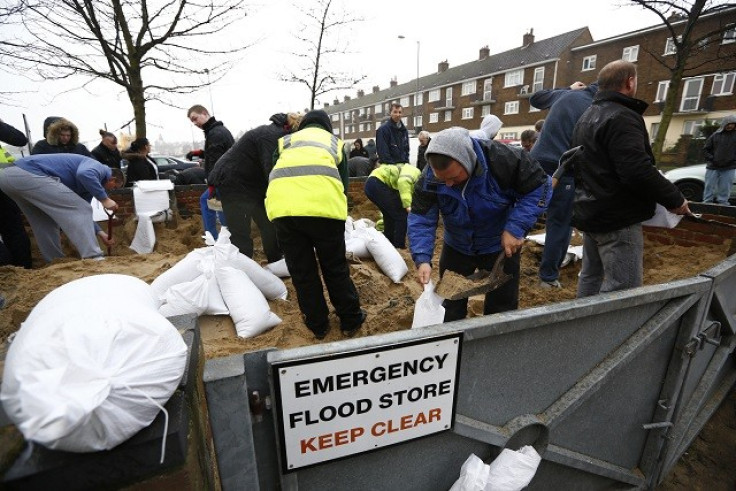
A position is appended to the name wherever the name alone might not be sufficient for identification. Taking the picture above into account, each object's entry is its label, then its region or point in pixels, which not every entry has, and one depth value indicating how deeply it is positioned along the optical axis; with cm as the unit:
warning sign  93
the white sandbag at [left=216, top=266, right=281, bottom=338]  260
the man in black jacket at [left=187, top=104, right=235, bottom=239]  443
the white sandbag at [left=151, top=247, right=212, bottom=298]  277
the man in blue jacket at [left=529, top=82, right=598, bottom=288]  341
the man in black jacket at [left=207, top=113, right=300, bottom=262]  325
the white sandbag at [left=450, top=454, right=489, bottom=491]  117
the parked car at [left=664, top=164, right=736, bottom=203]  764
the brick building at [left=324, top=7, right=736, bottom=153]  2058
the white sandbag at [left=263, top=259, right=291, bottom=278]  362
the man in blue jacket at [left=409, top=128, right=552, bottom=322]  197
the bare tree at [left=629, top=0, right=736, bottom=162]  862
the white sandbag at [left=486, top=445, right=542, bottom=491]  121
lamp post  4093
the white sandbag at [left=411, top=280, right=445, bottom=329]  224
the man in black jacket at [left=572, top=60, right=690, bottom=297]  212
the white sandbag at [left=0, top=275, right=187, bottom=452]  61
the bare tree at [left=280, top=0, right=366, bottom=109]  1089
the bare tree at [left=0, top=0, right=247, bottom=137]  761
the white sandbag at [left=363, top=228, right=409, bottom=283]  373
